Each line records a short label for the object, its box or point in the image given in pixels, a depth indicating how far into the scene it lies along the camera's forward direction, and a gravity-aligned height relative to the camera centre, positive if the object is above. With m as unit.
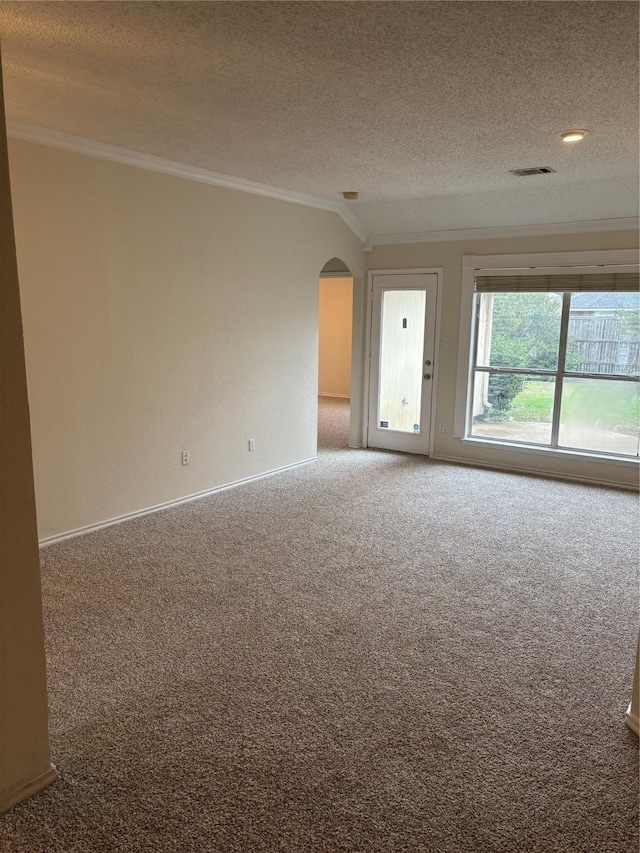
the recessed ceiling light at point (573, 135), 3.34 +1.00
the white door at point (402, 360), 6.29 -0.45
